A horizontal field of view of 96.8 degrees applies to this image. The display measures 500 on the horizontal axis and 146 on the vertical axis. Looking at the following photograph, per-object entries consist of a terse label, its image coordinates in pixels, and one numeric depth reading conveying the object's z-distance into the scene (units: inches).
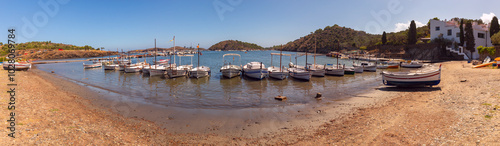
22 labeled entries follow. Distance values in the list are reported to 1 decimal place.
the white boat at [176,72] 1299.2
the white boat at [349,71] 1419.0
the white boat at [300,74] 1155.9
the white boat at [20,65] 1438.6
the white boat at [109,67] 1801.1
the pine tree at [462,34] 2060.3
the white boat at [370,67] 1587.1
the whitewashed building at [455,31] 2068.2
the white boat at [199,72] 1267.5
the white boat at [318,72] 1302.9
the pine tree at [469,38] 1966.0
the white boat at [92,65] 1996.8
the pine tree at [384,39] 3255.4
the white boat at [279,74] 1190.3
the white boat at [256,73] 1187.9
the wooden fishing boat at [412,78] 735.1
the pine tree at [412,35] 2684.5
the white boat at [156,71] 1379.2
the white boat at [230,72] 1242.6
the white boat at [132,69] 1592.8
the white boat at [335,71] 1354.6
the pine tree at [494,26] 1959.9
